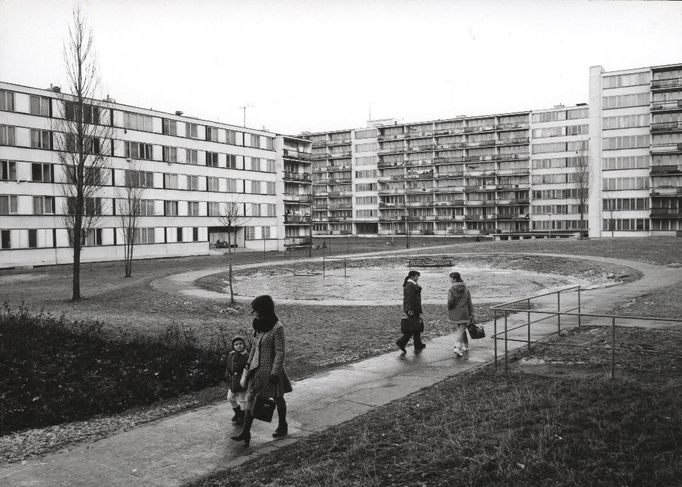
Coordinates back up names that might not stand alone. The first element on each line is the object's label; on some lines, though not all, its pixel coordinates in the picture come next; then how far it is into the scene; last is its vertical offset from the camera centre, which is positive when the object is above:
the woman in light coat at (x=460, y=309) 12.48 -1.80
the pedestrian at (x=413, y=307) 12.88 -1.78
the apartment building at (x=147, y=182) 48.78 +4.61
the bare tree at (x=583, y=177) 71.00 +5.77
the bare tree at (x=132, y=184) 54.28 +3.61
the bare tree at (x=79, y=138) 24.59 +3.83
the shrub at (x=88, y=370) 9.52 -2.75
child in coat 8.18 -2.05
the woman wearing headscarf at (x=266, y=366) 7.56 -1.78
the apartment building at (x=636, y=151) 77.56 +9.45
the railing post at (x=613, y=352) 9.02 -1.96
